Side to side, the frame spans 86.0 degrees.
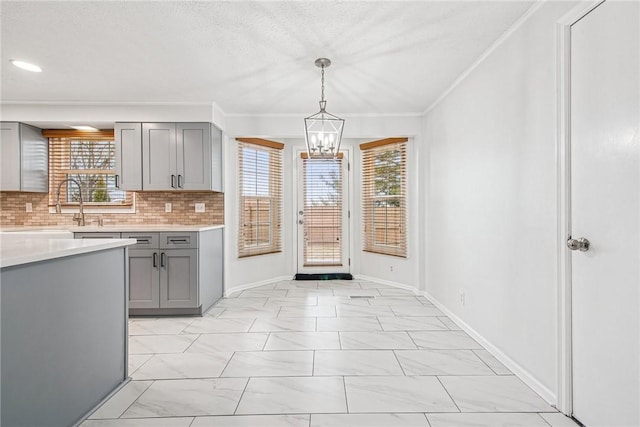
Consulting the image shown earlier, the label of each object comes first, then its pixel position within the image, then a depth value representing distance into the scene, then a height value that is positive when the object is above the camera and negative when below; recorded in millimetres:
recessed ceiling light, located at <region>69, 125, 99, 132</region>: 4151 +1069
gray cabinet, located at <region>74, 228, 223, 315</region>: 3594 -595
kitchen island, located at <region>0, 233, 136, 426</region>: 1396 -550
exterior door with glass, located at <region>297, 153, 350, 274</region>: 5555 -24
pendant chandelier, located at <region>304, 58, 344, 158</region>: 2902 +608
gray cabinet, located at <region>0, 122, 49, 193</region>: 3912 +662
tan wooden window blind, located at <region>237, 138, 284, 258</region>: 4879 +264
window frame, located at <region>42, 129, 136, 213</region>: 4320 +565
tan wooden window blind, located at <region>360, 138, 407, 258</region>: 4883 +259
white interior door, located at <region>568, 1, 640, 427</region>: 1453 -3
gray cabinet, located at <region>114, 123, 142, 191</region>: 3973 +689
